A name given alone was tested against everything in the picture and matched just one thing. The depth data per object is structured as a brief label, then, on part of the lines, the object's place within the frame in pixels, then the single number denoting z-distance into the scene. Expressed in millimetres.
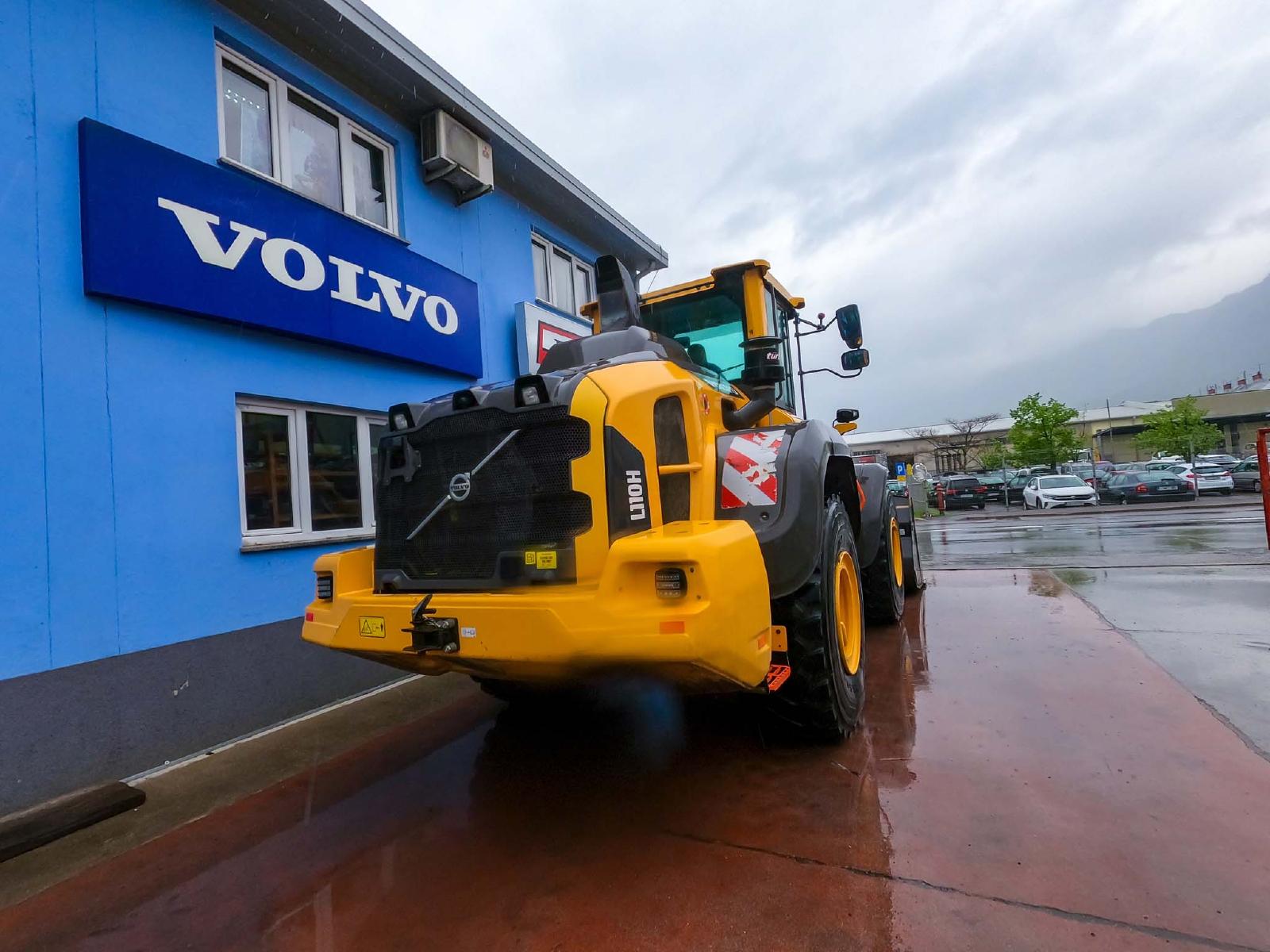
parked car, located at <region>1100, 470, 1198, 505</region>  21266
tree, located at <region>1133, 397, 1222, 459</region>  41531
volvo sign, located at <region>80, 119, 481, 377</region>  3670
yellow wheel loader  2201
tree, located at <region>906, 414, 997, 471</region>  52750
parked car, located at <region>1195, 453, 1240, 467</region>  28044
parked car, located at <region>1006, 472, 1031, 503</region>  27984
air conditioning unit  5844
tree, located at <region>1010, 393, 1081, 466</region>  35375
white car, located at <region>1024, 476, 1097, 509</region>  21438
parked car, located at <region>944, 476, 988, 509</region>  24750
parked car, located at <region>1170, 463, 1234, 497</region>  21828
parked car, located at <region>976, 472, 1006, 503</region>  28203
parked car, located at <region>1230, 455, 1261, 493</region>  22562
